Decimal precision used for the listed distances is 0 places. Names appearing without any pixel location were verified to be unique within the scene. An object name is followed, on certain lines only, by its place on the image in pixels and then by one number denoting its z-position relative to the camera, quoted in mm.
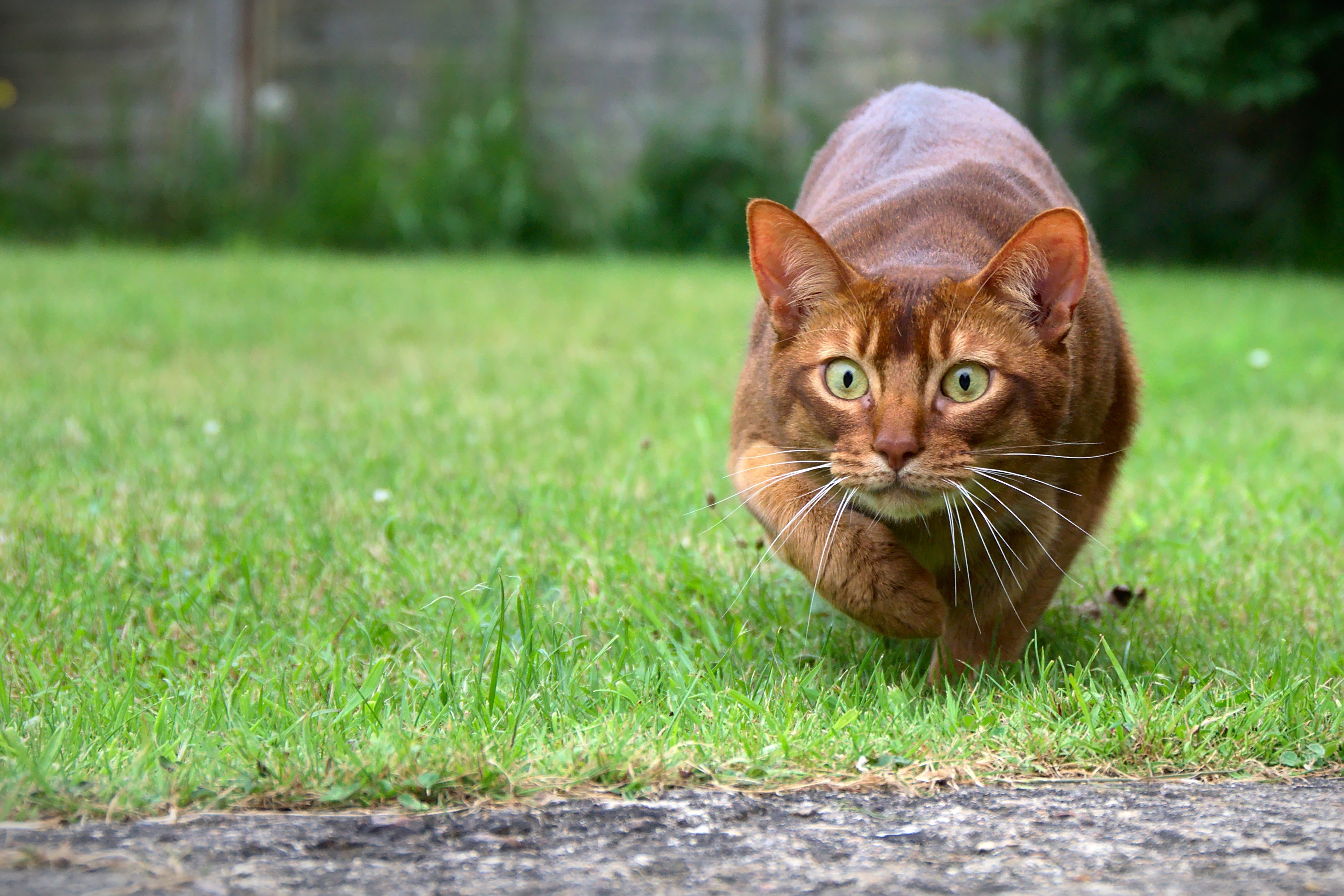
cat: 1130
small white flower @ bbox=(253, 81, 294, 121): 3684
